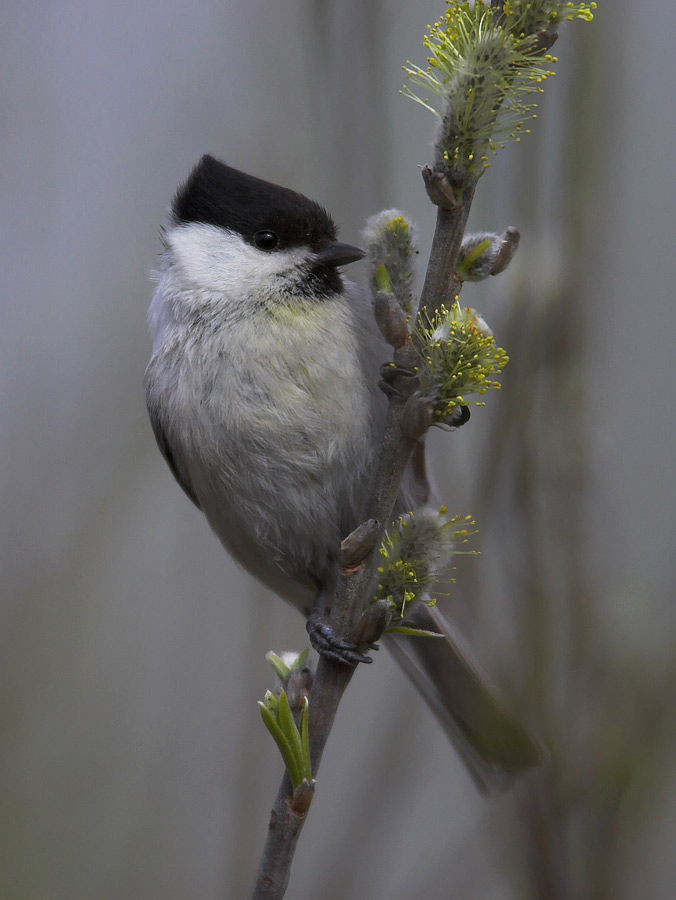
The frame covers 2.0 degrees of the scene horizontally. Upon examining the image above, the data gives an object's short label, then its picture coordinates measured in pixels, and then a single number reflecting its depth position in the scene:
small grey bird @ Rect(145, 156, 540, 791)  2.74
